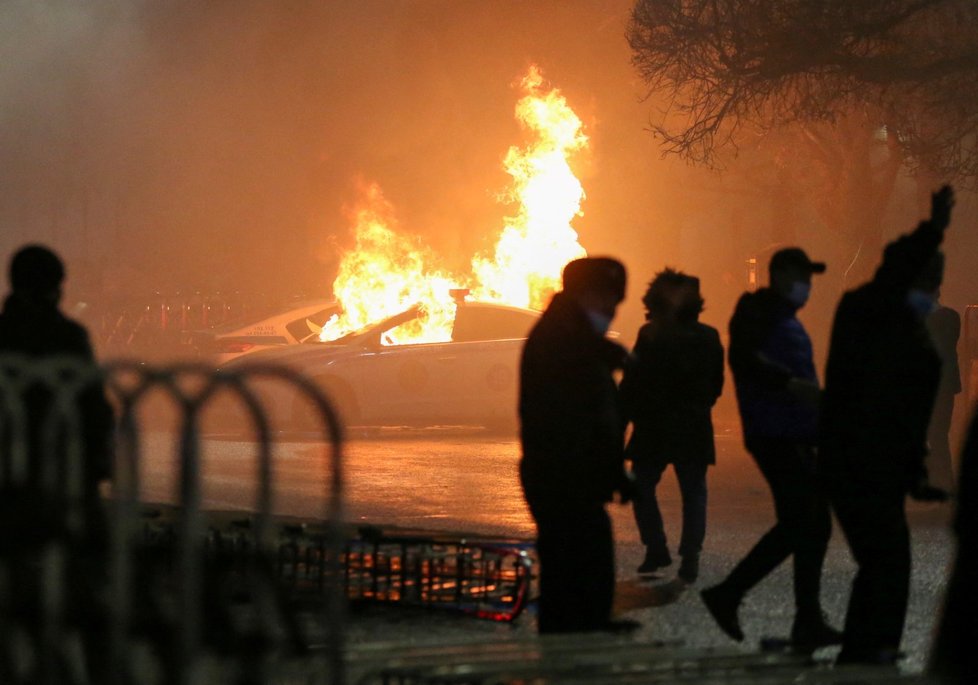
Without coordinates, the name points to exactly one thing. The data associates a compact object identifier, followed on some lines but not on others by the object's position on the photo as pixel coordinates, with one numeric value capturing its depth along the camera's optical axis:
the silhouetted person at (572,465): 11.12
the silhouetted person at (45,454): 7.12
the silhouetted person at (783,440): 13.80
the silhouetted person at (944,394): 22.59
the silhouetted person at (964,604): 6.69
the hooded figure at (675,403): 17.61
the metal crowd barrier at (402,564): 14.65
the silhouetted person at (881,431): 11.46
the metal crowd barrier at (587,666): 8.50
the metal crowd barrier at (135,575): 7.01
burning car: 36.00
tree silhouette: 33.59
